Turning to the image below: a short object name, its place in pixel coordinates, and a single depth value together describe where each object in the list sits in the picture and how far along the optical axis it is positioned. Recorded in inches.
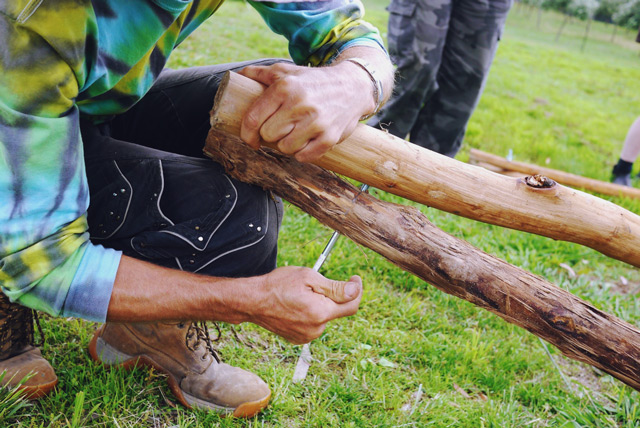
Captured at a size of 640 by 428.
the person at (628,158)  214.7
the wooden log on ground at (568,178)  195.0
